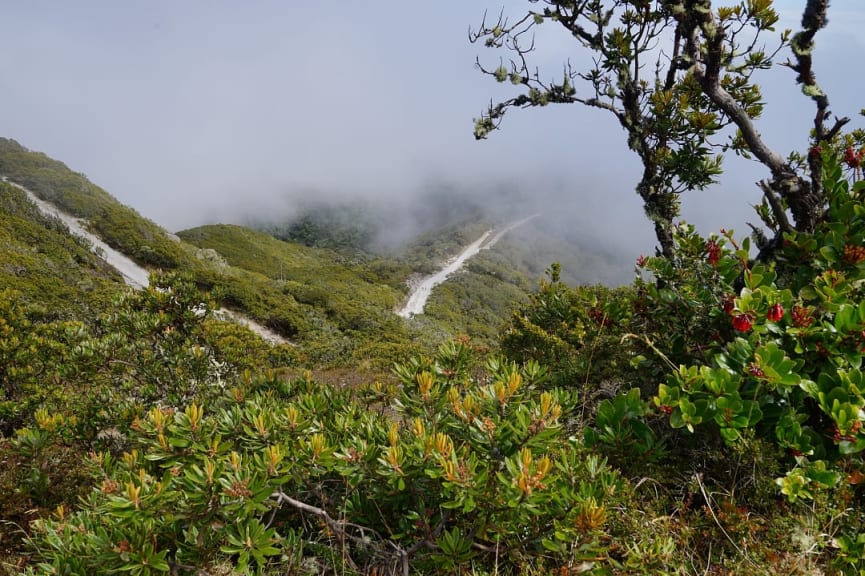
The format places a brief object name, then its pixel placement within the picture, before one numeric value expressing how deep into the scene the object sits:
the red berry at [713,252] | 2.16
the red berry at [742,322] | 1.77
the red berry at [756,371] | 1.66
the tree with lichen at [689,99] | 2.38
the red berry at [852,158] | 2.17
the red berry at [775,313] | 1.73
